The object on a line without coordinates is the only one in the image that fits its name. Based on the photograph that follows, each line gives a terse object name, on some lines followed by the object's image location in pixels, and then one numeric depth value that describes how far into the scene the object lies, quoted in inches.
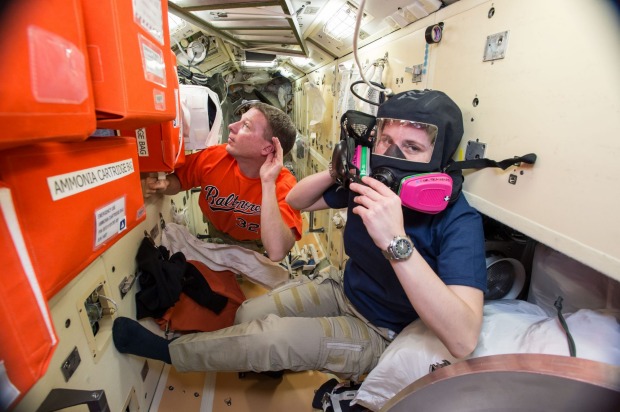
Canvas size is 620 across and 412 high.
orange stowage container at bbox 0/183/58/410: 17.0
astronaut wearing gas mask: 37.3
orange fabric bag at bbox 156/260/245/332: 66.9
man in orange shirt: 79.6
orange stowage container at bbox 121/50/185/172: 52.4
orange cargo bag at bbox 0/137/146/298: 20.3
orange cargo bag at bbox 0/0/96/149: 16.0
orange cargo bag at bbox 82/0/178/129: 25.7
